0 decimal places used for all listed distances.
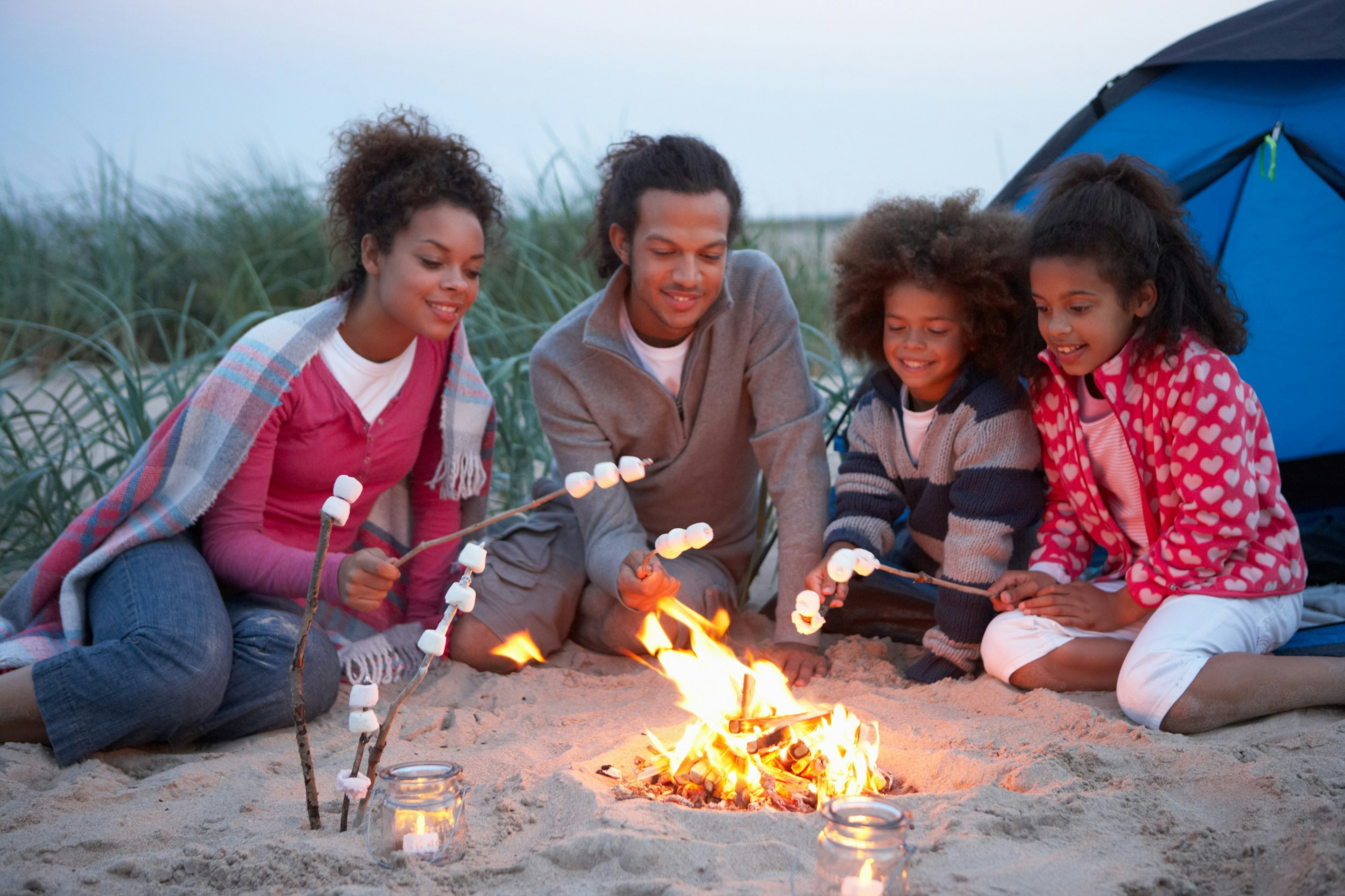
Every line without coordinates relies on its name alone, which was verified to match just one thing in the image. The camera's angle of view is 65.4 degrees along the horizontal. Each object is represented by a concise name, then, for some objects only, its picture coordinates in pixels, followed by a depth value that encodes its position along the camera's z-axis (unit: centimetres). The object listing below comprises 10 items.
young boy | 246
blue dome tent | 291
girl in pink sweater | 212
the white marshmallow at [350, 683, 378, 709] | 155
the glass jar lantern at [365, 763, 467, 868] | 157
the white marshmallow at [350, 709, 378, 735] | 153
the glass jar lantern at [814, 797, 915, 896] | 137
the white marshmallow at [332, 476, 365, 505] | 151
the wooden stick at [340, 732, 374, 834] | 162
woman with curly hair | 214
